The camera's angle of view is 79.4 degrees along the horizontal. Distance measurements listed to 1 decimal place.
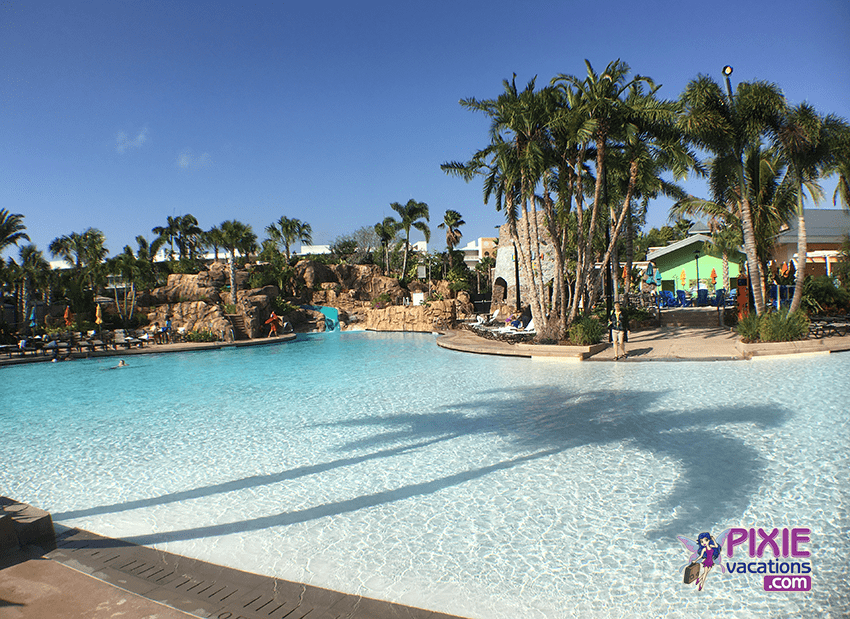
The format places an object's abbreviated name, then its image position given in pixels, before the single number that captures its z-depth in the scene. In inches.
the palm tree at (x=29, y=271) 1221.1
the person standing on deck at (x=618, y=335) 578.6
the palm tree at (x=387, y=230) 1968.5
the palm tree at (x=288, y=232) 2217.0
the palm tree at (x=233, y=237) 1243.8
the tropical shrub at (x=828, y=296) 773.9
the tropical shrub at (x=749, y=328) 570.6
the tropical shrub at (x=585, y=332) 637.3
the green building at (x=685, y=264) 1419.8
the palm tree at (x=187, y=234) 2066.9
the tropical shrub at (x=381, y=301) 1582.2
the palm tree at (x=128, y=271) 1287.8
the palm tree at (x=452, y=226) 1908.2
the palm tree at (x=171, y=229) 2039.9
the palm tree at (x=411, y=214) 1878.7
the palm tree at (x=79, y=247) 1893.5
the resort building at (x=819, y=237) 1278.3
